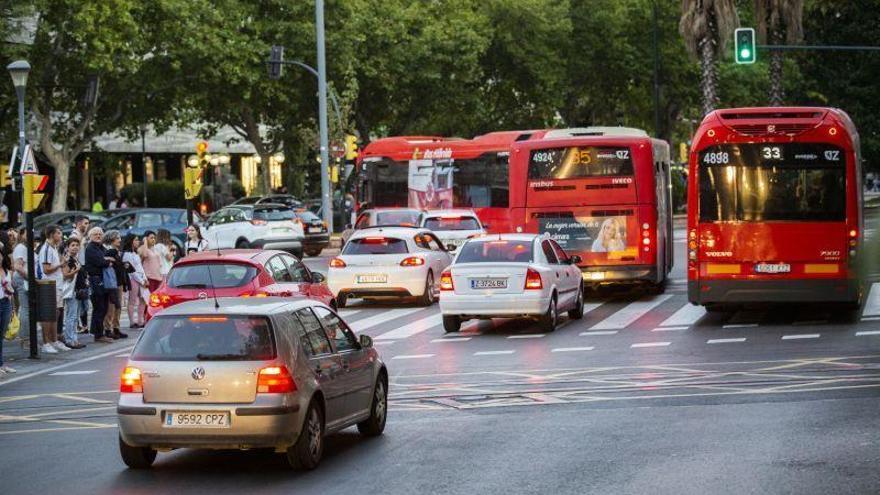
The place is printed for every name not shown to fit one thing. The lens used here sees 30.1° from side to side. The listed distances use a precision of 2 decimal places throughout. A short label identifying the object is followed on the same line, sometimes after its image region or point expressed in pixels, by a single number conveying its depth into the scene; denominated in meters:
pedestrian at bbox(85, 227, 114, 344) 25.06
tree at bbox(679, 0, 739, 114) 47.69
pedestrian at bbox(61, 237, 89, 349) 24.34
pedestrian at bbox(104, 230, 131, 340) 25.75
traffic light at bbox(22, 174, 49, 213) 24.23
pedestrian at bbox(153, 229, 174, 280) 28.53
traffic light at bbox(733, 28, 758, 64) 39.31
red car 21.64
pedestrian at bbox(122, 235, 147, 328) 27.39
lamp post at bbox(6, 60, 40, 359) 23.34
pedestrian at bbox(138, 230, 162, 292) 28.00
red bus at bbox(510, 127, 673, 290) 30.02
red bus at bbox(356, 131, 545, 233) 46.22
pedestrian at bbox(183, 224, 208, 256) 31.00
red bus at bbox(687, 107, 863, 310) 24.28
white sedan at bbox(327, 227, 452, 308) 29.84
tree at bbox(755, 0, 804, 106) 50.12
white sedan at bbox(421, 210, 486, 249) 36.61
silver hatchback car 12.30
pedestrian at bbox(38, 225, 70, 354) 23.89
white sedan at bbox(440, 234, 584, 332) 24.50
